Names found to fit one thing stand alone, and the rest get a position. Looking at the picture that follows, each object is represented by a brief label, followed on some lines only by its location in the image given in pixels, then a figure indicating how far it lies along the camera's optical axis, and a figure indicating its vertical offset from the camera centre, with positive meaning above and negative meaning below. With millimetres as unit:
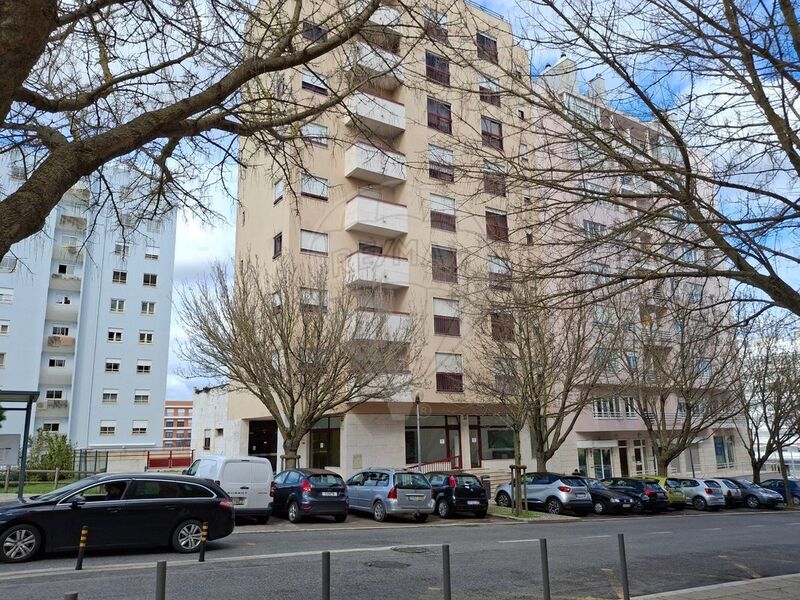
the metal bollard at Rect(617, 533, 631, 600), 7422 -1613
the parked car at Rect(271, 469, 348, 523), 17453 -1554
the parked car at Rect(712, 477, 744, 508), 30047 -2762
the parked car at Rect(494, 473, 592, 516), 23234 -2135
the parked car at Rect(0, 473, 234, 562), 10305 -1260
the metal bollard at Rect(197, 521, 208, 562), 10297 -1597
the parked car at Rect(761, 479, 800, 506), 34219 -2926
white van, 16172 -1005
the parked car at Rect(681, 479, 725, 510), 29172 -2734
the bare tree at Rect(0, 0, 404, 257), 4645 +3490
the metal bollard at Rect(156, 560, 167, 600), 4855 -1061
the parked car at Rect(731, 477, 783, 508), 30594 -3063
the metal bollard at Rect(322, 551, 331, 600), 5422 -1174
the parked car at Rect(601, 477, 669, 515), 26062 -2476
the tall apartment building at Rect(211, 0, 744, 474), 28031 +7506
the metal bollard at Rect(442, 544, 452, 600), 6062 -1273
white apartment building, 45531 +7339
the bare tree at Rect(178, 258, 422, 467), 21328 +3242
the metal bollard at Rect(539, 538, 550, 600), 6863 -1483
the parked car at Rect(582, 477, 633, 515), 24859 -2553
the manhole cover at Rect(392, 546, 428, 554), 12446 -2208
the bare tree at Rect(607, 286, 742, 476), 27484 +2691
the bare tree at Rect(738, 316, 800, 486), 30984 +2507
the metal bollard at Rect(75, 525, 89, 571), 9297 -1504
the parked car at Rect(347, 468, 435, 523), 18562 -1683
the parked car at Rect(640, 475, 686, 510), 28016 -2483
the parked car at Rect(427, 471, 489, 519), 20750 -1902
